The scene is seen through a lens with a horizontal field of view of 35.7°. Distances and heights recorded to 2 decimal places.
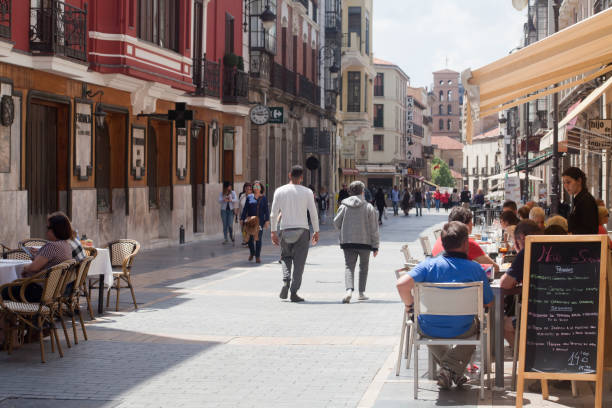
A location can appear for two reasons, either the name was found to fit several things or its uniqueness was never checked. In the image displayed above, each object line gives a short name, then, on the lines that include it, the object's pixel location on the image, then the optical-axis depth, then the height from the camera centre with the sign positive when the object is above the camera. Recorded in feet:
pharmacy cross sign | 74.38 +5.27
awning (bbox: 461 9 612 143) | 24.98 +3.37
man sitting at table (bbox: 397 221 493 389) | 24.00 -2.73
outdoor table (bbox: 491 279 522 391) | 24.56 -3.80
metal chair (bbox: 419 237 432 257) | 38.68 -2.56
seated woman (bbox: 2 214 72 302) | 30.66 -2.46
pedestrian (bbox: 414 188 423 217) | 183.11 -3.08
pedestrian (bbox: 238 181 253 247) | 66.39 -1.48
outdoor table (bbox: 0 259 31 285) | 31.09 -3.04
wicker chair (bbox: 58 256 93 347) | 31.35 -3.70
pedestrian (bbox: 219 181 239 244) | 86.48 -2.42
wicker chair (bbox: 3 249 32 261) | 37.76 -3.04
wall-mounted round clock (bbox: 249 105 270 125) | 106.83 +7.63
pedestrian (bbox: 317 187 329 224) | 132.42 -3.19
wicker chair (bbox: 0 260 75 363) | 29.45 -3.94
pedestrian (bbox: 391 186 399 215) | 182.64 -3.12
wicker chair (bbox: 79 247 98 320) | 34.81 -3.51
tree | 462.19 +4.62
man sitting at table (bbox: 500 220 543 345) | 24.29 -2.15
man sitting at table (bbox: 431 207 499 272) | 29.76 -2.22
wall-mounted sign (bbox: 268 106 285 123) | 108.47 +7.67
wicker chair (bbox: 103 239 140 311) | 41.52 -3.40
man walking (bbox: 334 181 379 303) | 44.42 -2.18
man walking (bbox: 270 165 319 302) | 44.04 -2.03
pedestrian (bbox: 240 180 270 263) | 65.57 -2.55
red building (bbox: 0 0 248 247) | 57.26 +5.09
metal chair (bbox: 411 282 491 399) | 23.50 -3.00
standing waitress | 30.96 -0.72
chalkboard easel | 21.70 -2.87
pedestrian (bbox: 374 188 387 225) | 137.28 -2.63
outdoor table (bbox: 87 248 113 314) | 38.70 -3.65
